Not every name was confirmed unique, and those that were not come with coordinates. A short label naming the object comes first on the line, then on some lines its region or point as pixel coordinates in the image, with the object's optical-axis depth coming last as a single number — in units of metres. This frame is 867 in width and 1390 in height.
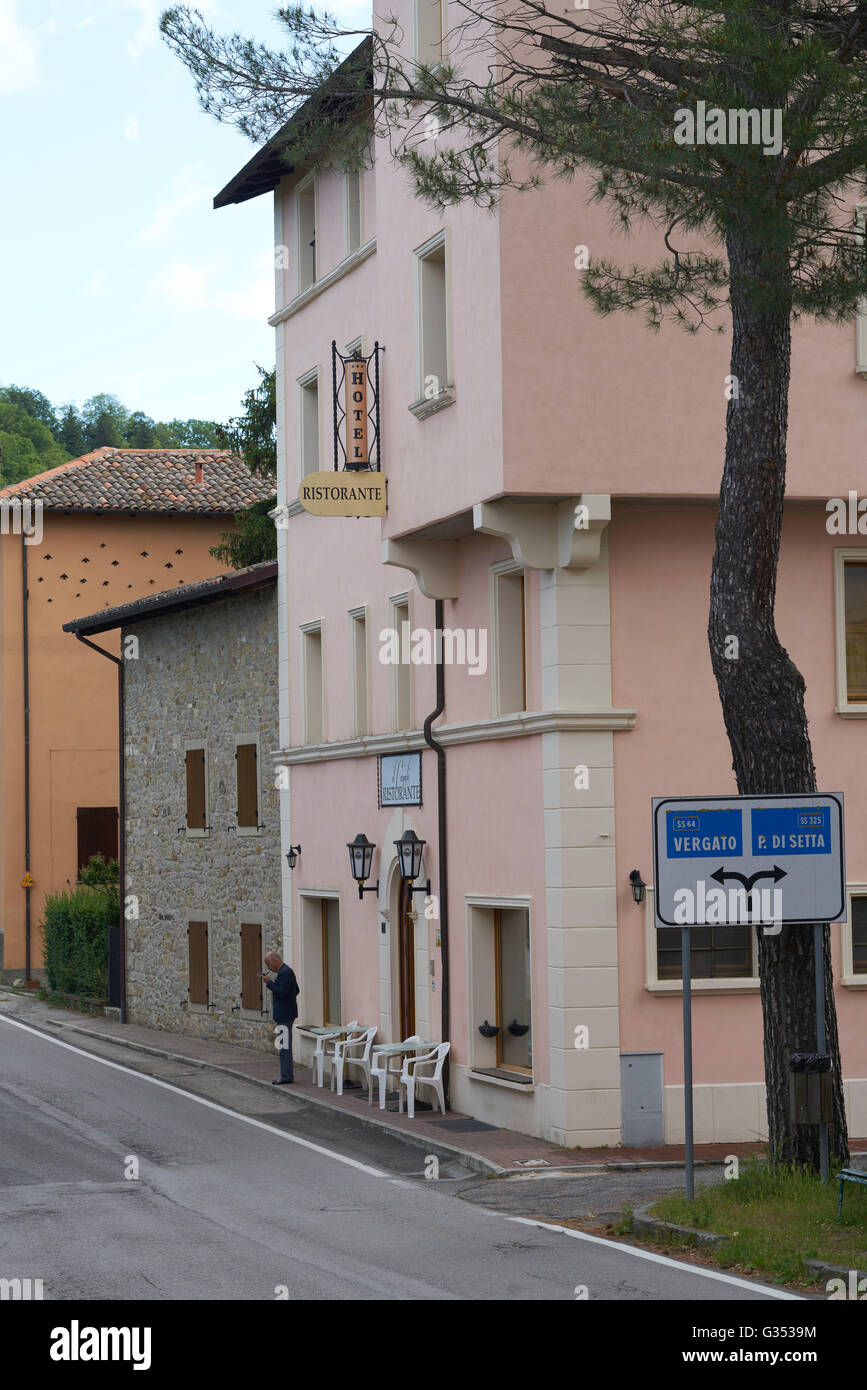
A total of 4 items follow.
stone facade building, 27.03
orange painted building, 41.59
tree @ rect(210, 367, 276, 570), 36.66
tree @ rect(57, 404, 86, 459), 93.01
